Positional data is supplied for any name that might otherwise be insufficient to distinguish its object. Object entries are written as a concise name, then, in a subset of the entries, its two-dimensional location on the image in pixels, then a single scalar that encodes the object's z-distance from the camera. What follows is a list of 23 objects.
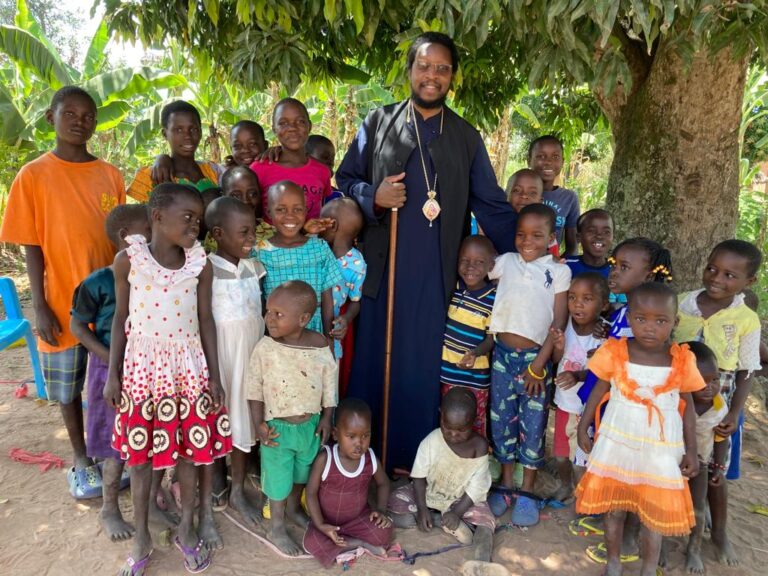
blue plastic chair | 4.34
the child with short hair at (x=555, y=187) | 3.88
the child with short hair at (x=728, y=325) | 2.55
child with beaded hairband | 2.74
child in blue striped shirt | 3.08
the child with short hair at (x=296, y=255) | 2.84
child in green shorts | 2.63
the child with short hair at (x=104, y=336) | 2.68
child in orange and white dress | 2.34
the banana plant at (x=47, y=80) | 7.00
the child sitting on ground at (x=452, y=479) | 2.89
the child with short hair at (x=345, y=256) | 3.06
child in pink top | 3.28
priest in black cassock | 3.12
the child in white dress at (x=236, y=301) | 2.75
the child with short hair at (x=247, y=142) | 3.69
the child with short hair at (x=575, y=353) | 2.78
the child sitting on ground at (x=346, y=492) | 2.75
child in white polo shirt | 2.95
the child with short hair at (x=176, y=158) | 3.29
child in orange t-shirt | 2.91
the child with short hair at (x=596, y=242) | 3.19
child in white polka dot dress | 2.41
